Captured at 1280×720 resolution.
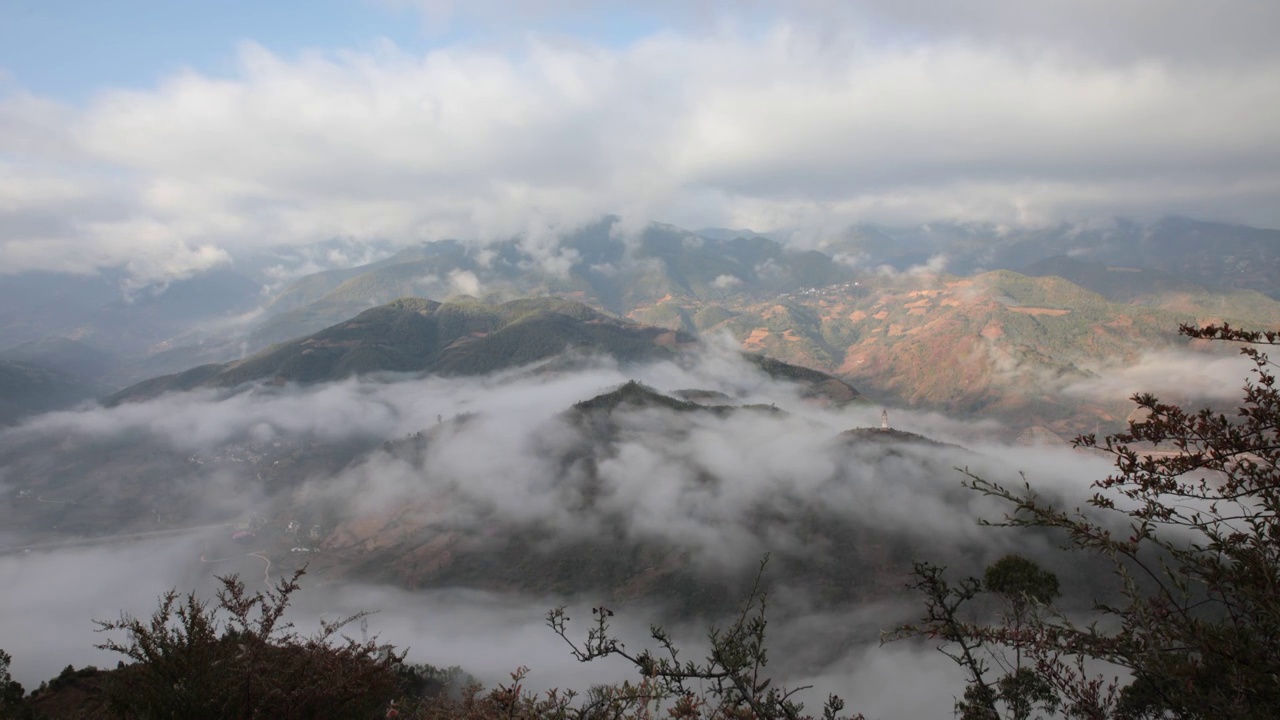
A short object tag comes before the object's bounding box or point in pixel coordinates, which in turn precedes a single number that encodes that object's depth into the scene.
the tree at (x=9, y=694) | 21.64
